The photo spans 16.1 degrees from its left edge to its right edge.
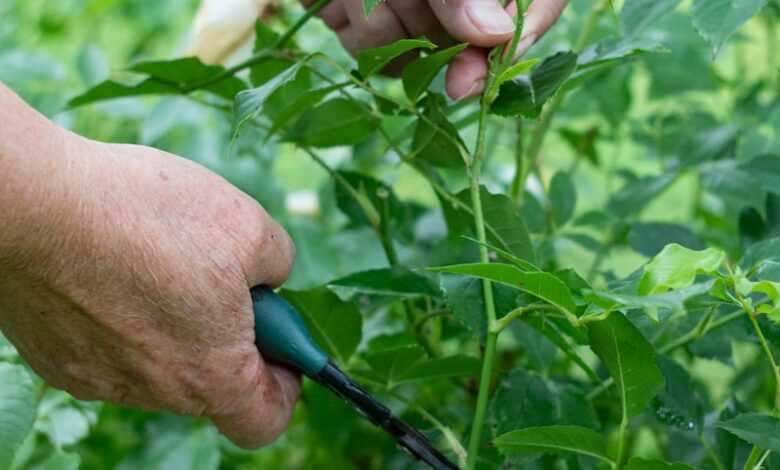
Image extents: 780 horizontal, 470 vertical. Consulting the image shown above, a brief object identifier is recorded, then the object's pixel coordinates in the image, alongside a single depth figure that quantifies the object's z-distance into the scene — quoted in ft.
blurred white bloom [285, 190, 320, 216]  4.59
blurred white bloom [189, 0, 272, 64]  3.79
